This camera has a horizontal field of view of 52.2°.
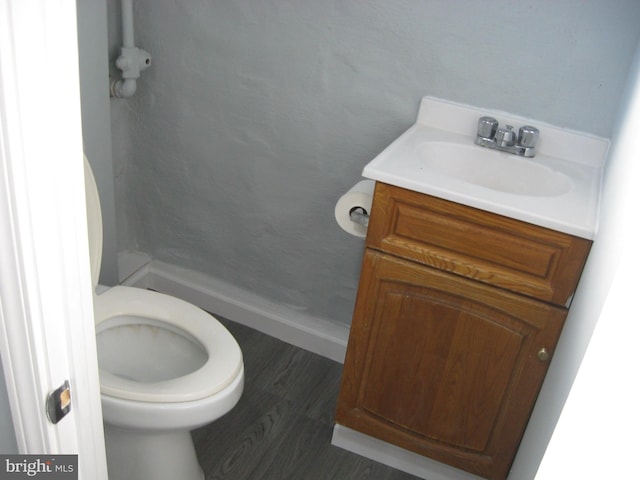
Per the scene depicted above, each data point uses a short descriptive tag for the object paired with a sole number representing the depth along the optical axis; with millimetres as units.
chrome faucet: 1632
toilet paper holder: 1636
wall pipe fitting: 1897
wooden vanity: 1396
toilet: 1357
